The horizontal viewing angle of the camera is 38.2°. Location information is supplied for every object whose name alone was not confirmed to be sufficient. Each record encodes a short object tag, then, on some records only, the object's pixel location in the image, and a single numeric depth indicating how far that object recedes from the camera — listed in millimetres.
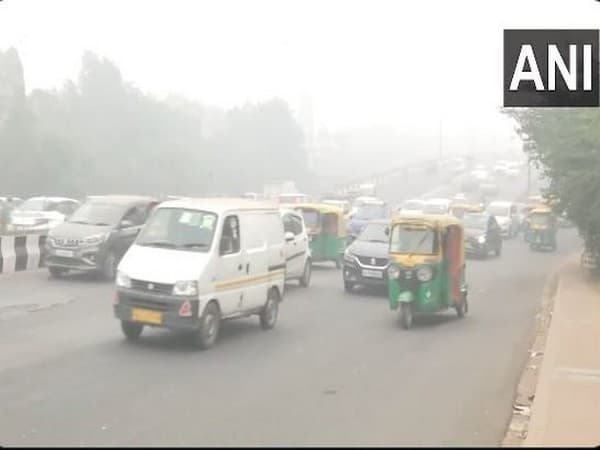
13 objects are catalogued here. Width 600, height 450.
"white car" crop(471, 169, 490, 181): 74938
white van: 10531
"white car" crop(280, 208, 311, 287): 18361
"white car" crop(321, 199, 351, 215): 39444
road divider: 18234
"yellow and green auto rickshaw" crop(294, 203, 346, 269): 22406
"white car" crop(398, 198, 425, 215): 41828
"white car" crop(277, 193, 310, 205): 36219
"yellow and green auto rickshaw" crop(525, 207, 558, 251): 36062
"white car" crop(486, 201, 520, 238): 42219
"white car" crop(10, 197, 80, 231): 25438
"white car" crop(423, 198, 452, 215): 40016
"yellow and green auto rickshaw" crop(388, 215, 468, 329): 13922
